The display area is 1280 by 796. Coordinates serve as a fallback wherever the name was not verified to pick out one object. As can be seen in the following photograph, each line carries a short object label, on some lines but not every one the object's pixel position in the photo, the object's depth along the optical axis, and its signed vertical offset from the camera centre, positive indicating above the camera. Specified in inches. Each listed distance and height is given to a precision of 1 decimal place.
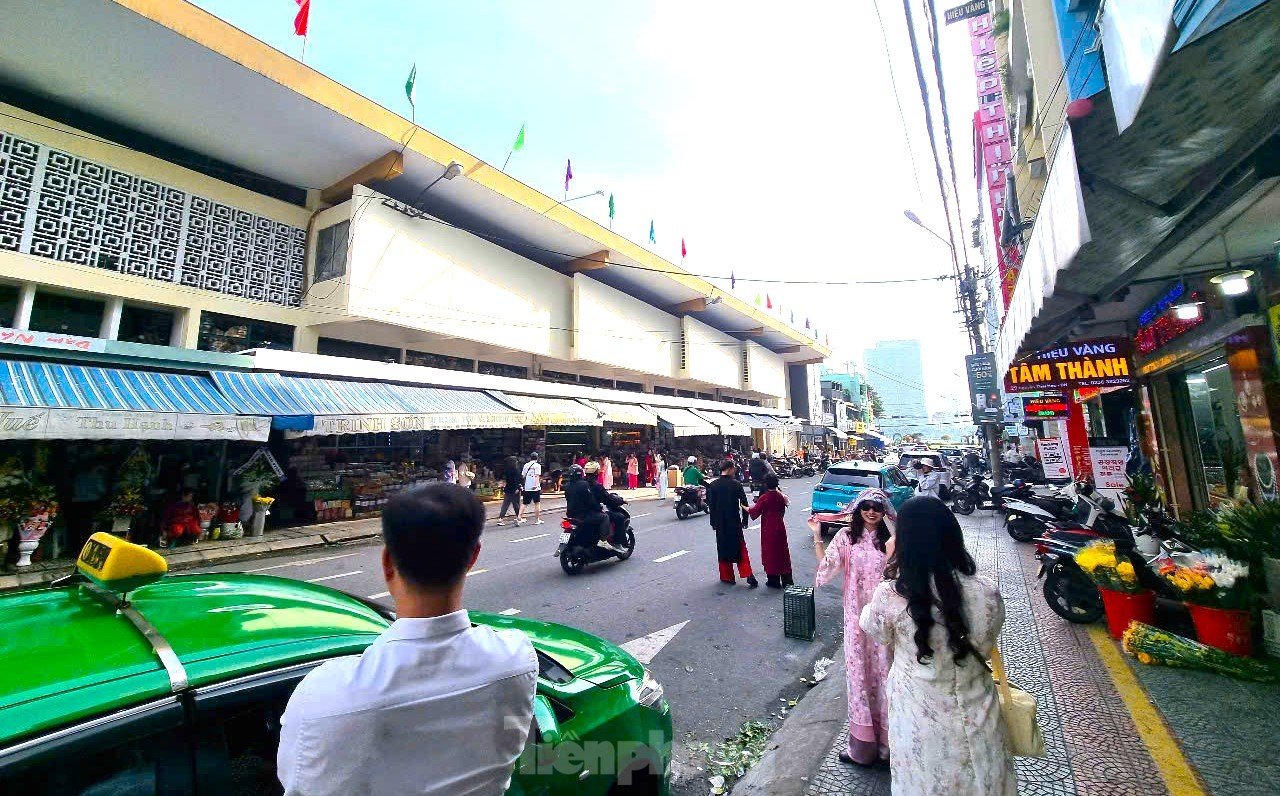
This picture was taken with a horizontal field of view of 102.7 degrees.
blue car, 358.3 -17.9
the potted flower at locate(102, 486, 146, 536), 323.6 -25.5
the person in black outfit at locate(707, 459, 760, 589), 242.2 -31.1
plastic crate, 182.1 -55.3
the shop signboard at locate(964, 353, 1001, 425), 596.7 +84.1
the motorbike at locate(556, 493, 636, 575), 269.1 -44.9
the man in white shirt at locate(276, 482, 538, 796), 37.4 -17.7
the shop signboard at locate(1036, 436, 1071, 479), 438.0 -3.1
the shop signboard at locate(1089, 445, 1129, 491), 319.6 -7.9
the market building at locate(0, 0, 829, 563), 319.6 +152.0
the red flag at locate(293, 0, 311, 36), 398.1 +347.5
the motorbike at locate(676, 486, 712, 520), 471.2 -37.9
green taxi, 41.5 -20.3
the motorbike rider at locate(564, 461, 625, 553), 276.5 -23.3
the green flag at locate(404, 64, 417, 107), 456.4 +340.2
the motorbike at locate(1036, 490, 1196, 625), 157.5 -34.9
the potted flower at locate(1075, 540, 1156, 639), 153.5 -40.9
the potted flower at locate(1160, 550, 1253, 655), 135.3 -39.7
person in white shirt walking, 470.6 -18.3
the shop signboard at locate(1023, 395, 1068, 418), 454.0 +42.7
